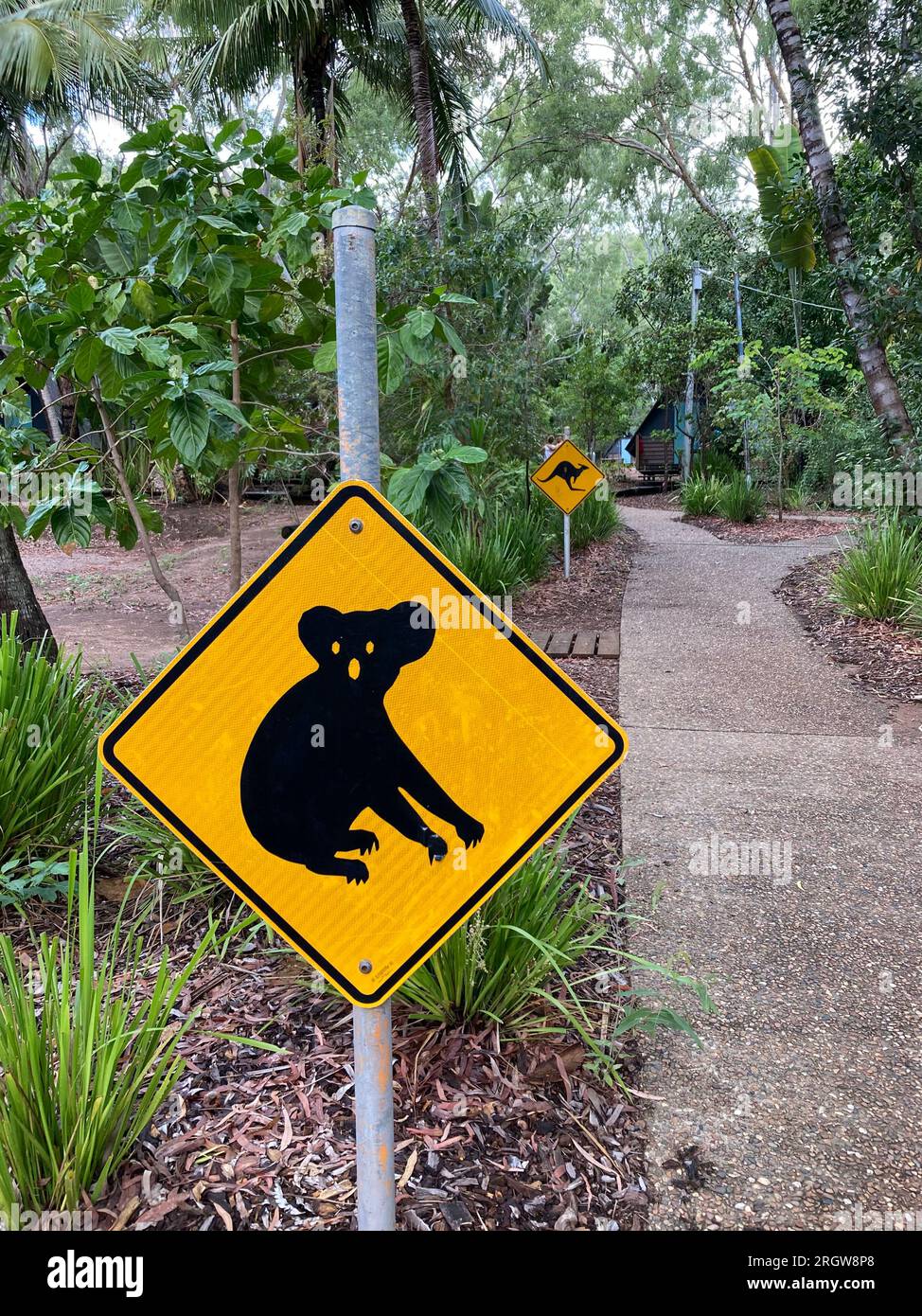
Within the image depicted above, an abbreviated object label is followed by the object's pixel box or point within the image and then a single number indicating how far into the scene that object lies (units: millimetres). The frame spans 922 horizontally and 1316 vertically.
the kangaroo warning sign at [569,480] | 9266
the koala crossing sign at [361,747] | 1534
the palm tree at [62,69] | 17141
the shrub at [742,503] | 15836
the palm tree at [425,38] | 12906
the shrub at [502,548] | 7883
